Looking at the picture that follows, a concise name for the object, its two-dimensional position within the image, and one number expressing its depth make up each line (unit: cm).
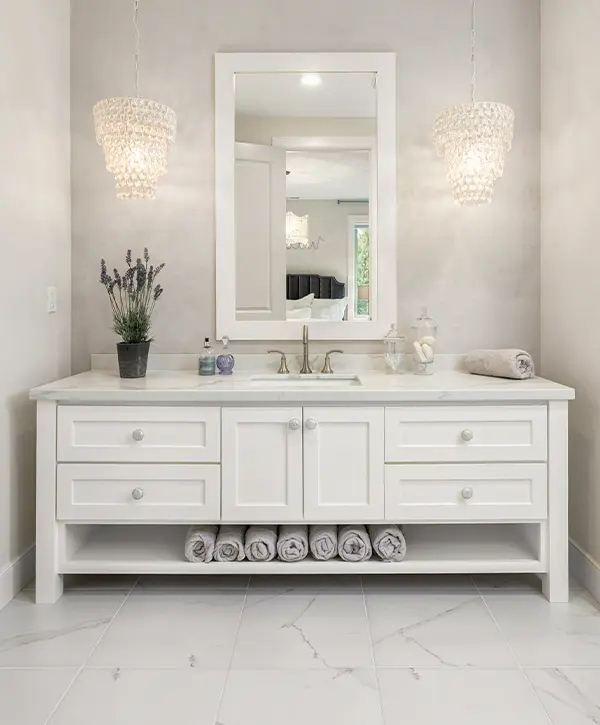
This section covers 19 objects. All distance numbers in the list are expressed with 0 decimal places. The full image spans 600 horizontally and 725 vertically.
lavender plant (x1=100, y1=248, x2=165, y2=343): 247
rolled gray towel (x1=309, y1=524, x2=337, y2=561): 219
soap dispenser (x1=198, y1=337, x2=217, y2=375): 258
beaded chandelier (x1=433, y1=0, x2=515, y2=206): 237
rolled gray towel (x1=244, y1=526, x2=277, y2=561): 218
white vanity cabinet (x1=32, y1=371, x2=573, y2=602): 216
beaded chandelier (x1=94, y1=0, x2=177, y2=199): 237
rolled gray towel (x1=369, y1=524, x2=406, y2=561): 219
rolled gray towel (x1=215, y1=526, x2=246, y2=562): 219
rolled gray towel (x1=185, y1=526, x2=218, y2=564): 219
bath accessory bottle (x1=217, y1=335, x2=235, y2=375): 261
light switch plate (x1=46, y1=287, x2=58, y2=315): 250
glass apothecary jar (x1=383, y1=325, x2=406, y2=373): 263
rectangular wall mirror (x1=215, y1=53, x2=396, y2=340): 265
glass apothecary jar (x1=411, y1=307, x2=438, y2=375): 258
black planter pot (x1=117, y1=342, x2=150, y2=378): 243
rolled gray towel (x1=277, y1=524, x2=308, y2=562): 218
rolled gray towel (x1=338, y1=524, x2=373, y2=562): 219
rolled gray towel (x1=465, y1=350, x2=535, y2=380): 234
